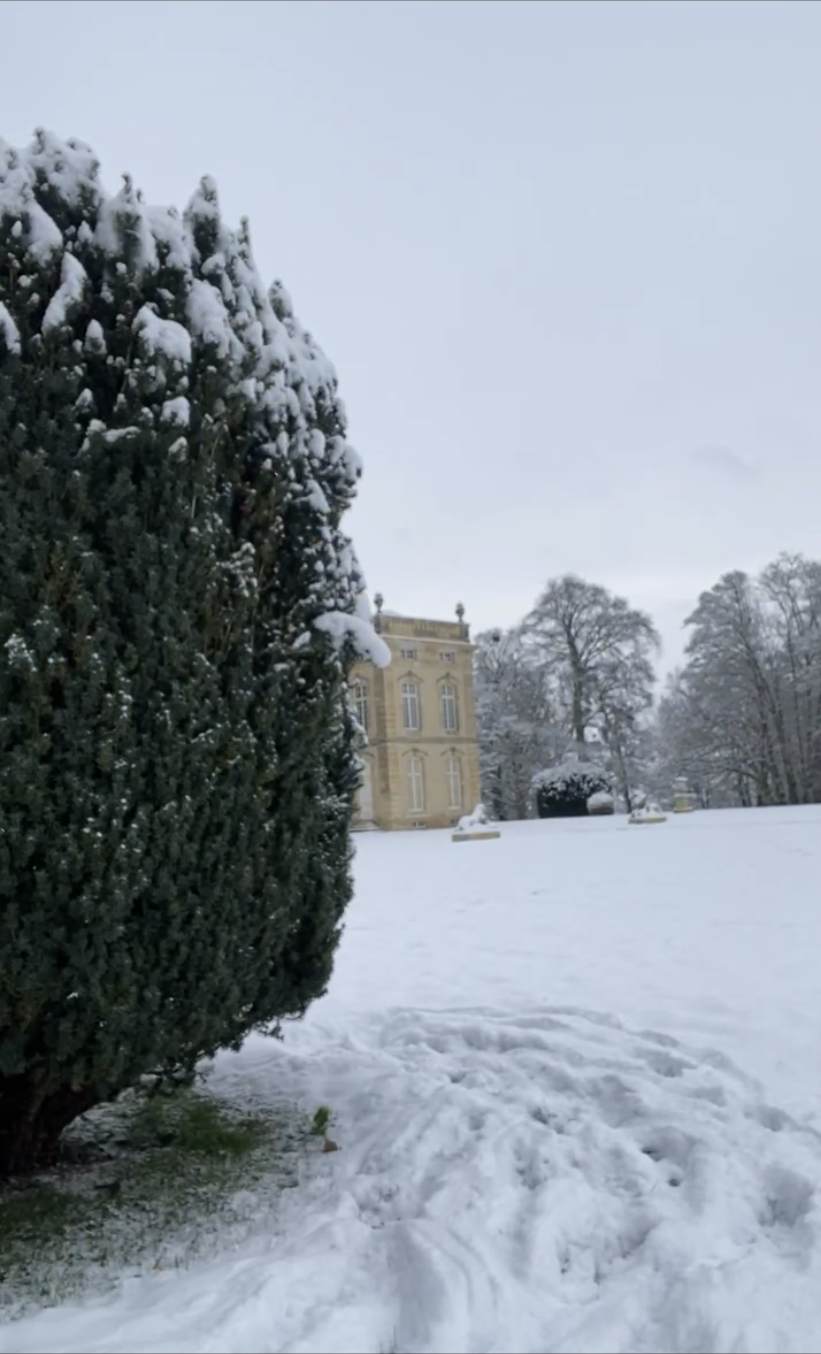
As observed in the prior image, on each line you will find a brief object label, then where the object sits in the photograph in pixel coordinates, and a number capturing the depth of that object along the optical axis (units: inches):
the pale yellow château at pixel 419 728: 1398.9
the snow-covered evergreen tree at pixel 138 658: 103.2
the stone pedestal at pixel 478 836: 846.7
